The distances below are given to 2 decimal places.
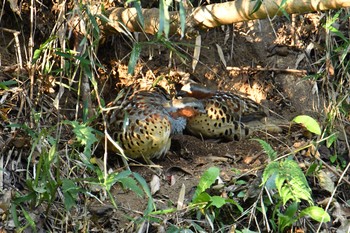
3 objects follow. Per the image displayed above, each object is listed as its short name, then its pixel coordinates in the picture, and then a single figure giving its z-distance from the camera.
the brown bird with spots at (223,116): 10.77
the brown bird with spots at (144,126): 9.50
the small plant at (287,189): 7.63
